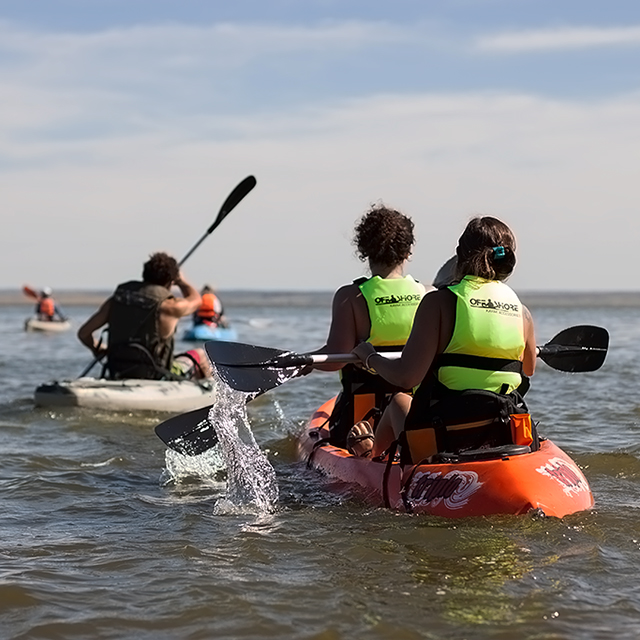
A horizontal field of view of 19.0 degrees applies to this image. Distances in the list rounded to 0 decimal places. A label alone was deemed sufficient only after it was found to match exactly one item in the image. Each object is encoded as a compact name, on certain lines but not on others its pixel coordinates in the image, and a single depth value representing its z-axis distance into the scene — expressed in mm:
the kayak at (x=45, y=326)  51802
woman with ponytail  9256
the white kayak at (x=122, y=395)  18644
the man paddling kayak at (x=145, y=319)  18541
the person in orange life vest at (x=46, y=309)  53277
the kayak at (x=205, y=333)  40858
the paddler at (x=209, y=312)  38616
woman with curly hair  11018
